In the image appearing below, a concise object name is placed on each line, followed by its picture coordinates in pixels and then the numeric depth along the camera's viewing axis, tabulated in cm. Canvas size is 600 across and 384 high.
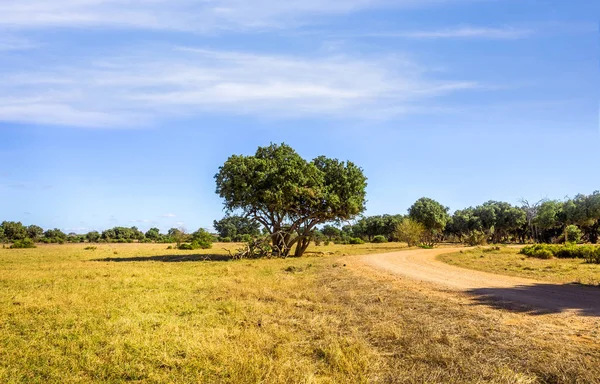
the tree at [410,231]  5897
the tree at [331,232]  10969
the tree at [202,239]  5975
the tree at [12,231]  8731
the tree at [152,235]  10738
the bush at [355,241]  7682
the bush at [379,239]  9419
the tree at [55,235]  8350
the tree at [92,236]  9806
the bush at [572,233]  7350
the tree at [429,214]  7088
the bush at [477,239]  5584
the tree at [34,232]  9181
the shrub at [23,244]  5875
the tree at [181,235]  6725
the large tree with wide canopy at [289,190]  3225
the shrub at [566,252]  2344
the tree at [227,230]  10944
